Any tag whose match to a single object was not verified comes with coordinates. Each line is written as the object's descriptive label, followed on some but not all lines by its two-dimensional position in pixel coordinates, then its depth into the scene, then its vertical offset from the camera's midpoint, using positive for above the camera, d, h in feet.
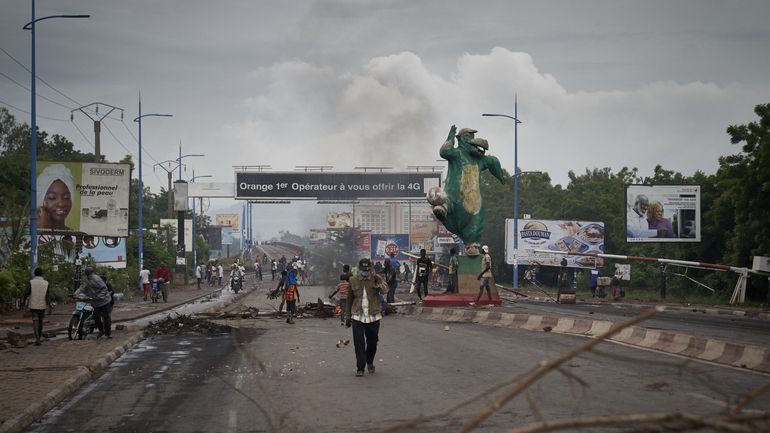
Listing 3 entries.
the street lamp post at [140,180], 183.73 +9.50
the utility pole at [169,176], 265.48 +14.50
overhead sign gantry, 238.48 +10.87
